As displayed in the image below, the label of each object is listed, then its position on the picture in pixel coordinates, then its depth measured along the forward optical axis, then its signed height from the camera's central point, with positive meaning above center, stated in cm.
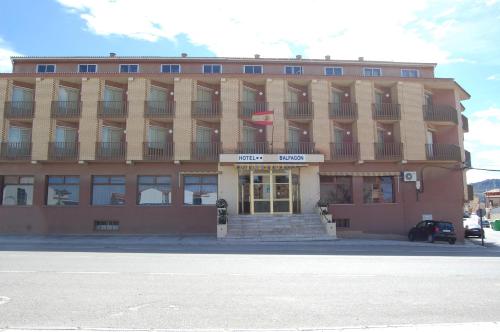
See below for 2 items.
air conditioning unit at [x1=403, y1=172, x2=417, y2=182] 2678 +218
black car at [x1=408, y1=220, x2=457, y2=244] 2366 -133
